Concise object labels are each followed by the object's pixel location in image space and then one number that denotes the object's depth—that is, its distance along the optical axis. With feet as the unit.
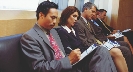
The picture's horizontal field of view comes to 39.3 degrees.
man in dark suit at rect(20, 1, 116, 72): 4.56
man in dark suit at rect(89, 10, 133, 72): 9.31
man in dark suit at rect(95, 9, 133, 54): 10.72
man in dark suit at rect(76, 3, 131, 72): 7.78
